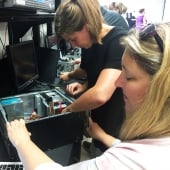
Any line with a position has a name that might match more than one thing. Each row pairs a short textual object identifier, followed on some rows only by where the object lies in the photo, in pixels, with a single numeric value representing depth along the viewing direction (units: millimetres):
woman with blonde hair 539
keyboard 972
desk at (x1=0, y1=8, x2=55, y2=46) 1165
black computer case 1060
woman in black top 1087
